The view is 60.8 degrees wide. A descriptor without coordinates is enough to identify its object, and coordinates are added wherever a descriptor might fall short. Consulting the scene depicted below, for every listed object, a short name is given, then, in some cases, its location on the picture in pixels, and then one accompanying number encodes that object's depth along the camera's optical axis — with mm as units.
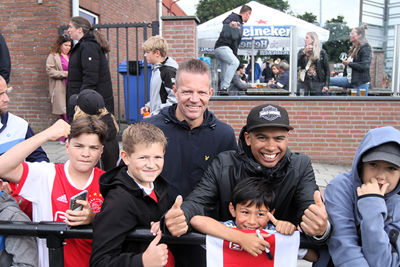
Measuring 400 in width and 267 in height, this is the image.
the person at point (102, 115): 3076
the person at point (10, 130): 2529
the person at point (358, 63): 6785
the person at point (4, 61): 4406
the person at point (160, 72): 4469
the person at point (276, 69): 8227
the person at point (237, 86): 7258
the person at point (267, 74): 10481
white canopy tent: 10291
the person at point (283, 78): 7094
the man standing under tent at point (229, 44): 6984
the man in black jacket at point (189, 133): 2379
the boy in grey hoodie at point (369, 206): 1487
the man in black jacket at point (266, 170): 2000
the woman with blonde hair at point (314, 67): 6879
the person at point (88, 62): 4742
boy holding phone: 1928
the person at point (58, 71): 6902
